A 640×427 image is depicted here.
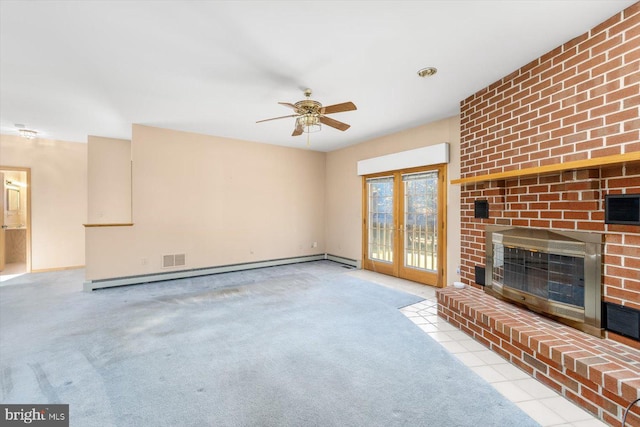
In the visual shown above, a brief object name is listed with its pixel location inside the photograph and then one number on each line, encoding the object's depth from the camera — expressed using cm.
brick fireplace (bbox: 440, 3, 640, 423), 187
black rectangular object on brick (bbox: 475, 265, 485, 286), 317
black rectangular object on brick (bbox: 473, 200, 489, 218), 315
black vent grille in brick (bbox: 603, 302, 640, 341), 184
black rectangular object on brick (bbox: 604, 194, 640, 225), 181
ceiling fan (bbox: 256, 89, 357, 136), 284
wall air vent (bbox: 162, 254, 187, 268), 499
